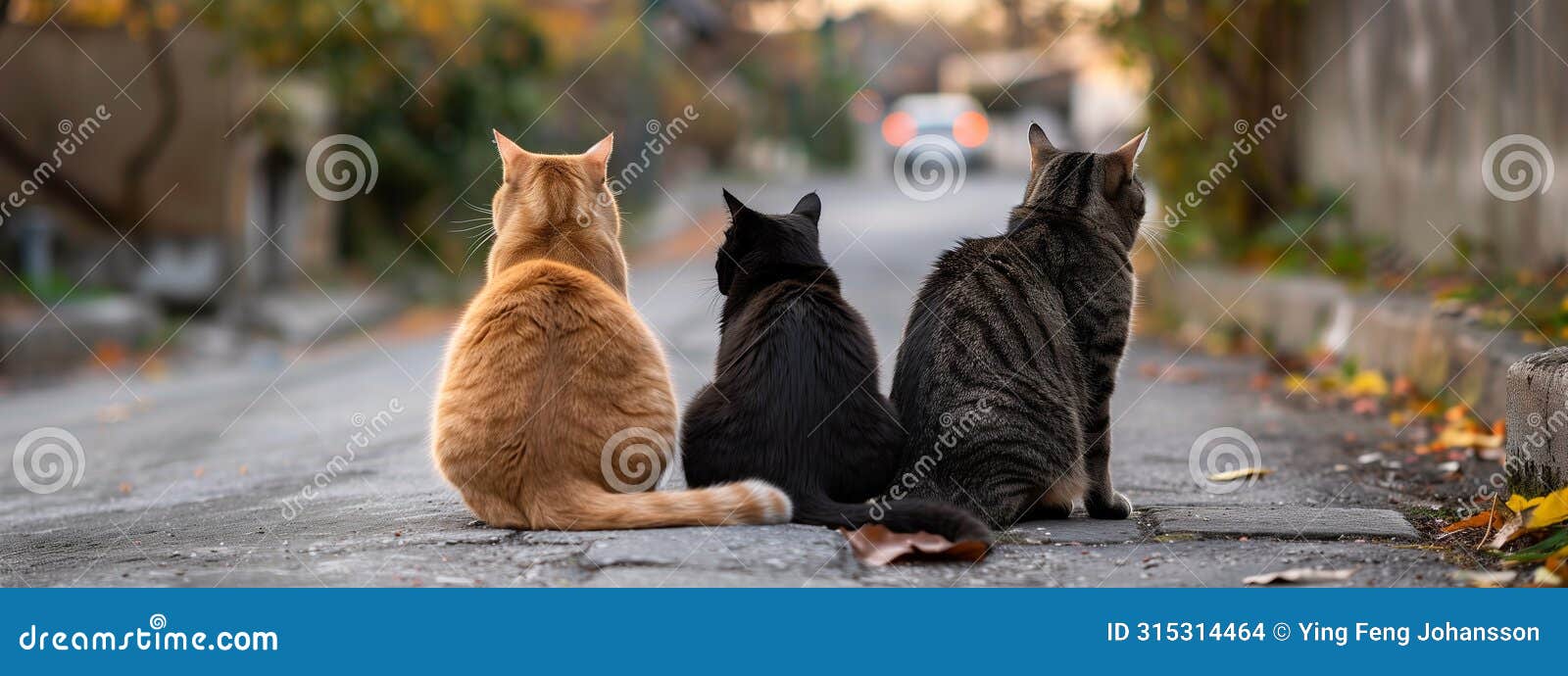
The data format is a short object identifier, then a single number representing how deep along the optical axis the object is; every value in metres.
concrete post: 3.56
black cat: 3.55
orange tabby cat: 3.44
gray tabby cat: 3.76
